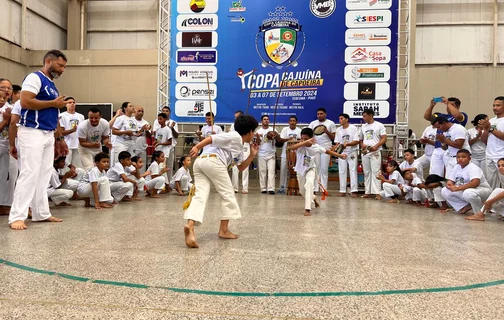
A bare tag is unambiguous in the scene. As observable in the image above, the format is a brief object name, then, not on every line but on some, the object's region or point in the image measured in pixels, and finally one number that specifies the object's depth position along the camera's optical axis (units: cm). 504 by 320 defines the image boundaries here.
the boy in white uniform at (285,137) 835
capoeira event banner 866
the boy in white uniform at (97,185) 541
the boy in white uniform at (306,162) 538
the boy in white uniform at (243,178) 819
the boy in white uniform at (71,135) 659
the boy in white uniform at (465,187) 528
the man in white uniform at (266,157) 841
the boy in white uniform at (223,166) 334
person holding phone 629
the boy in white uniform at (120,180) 598
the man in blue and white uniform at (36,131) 374
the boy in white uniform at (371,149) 778
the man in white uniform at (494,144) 543
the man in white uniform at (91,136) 616
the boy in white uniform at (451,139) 599
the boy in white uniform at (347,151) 809
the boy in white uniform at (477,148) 605
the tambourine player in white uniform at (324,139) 816
